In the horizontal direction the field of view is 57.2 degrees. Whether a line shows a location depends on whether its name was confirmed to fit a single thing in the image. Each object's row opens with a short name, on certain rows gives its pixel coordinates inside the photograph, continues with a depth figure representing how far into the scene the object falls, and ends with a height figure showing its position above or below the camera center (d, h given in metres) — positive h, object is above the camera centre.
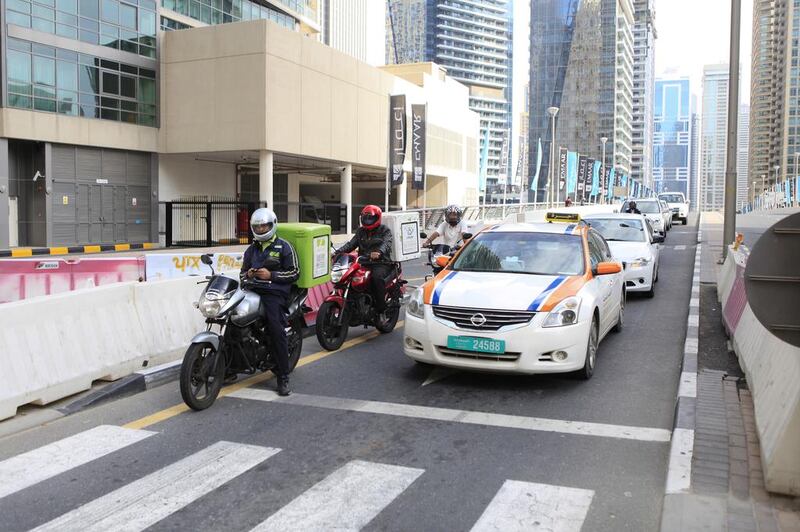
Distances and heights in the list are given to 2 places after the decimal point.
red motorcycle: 8.94 -1.00
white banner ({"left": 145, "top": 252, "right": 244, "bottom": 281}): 13.43 -0.79
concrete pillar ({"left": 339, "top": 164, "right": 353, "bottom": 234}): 41.88 +2.17
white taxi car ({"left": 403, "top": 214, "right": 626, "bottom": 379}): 6.83 -0.85
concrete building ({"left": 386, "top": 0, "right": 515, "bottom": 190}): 194.62 +48.63
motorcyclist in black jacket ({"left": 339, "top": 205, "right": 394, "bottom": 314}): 9.52 -0.28
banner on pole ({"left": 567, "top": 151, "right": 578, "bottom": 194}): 60.98 +4.50
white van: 45.44 +1.36
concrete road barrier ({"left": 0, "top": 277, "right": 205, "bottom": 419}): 6.14 -1.09
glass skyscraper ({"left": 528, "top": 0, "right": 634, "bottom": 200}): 152.25 +31.92
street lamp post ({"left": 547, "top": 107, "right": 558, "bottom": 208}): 48.50 +5.22
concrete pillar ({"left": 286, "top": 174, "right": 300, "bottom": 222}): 45.19 +2.13
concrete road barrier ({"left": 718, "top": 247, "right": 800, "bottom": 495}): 4.29 -1.20
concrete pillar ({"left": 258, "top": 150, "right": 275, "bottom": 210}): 33.84 +2.18
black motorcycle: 6.32 -1.09
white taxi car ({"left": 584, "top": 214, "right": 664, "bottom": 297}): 13.53 -0.38
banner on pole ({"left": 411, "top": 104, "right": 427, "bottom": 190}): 37.69 +4.15
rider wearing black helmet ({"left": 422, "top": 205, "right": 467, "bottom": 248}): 12.23 -0.07
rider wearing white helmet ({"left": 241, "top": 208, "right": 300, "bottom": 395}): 6.87 -0.48
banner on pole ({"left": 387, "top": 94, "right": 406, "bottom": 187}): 34.14 +4.07
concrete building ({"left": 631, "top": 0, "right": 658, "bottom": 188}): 196.25 +23.34
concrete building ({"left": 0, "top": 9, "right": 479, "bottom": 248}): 29.66 +4.60
